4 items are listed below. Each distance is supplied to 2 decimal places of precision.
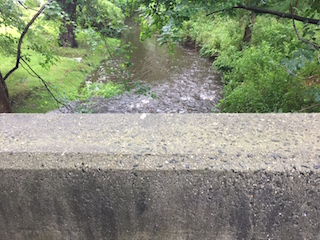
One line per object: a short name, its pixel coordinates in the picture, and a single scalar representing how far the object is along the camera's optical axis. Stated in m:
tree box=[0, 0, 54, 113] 3.60
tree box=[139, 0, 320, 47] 2.52
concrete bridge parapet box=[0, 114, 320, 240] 0.96
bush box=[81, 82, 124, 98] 8.12
